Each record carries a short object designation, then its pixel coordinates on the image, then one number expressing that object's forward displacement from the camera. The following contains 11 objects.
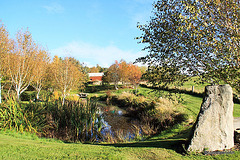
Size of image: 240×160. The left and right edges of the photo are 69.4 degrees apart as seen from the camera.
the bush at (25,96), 25.58
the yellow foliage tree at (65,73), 18.84
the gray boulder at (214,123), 4.97
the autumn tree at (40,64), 18.32
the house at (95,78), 68.56
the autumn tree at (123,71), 39.80
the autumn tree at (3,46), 15.62
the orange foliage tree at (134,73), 33.03
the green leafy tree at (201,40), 5.95
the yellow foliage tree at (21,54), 15.10
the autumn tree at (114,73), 41.72
